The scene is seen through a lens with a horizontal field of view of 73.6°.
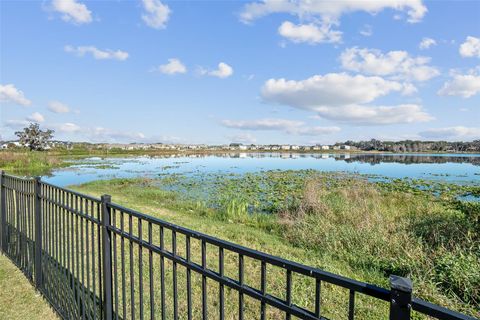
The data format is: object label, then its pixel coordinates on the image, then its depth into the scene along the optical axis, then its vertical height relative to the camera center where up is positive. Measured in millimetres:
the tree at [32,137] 84500 +2234
